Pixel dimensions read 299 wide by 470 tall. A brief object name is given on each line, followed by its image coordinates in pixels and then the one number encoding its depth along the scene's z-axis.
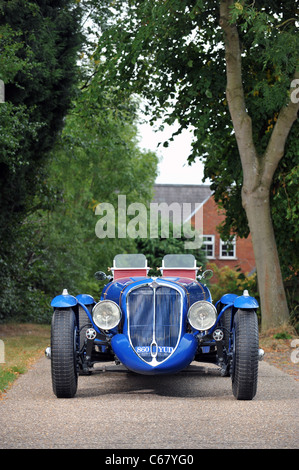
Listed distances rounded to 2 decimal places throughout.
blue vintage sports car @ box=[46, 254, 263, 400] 8.29
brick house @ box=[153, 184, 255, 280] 45.84
